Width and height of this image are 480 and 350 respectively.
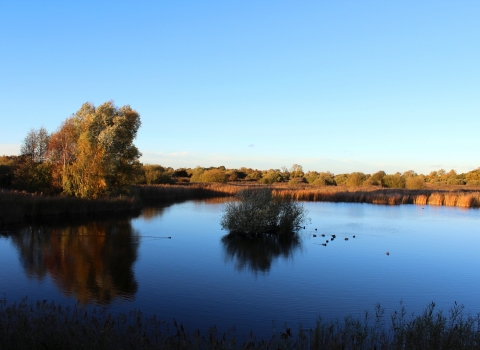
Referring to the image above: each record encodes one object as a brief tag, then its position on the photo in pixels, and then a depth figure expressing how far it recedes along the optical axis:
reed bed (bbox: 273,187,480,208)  34.22
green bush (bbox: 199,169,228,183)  58.65
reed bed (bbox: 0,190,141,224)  18.19
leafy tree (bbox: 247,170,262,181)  74.94
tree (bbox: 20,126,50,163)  27.24
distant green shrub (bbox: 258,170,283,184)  66.43
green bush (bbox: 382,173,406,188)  57.47
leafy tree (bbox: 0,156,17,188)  26.78
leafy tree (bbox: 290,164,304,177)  83.31
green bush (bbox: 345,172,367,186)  62.12
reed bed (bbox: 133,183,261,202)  36.60
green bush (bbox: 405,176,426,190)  53.09
